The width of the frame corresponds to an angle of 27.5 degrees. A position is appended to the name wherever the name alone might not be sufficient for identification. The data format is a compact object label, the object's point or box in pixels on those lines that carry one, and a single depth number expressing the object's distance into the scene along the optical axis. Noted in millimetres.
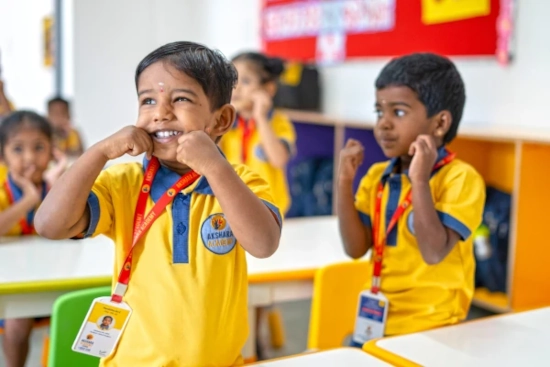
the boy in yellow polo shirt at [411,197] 1938
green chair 1810
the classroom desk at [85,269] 1981
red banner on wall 3778
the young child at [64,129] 4707
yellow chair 2048
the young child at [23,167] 2395
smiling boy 1586
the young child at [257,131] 2953
